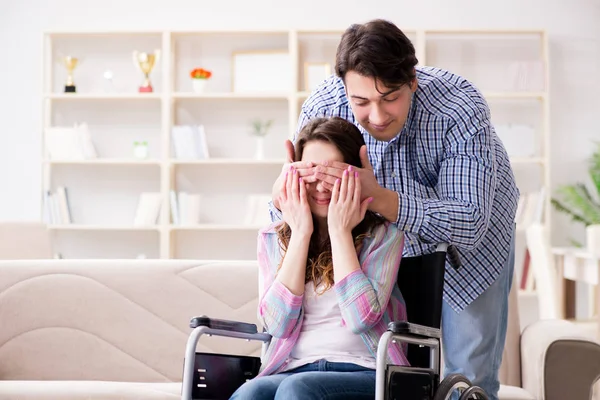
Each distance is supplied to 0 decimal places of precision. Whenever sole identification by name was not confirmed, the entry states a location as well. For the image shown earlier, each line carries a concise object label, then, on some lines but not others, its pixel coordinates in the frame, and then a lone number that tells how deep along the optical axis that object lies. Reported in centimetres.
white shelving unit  1103
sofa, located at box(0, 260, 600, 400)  548
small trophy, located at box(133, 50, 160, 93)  1070
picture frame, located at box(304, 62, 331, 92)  1086
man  345
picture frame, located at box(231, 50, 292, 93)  1084
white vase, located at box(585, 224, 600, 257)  695
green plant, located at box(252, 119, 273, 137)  1090
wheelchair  313
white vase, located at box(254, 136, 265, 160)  1077
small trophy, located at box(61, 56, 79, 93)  1078
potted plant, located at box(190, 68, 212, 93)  1076
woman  337
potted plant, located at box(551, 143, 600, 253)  1020
